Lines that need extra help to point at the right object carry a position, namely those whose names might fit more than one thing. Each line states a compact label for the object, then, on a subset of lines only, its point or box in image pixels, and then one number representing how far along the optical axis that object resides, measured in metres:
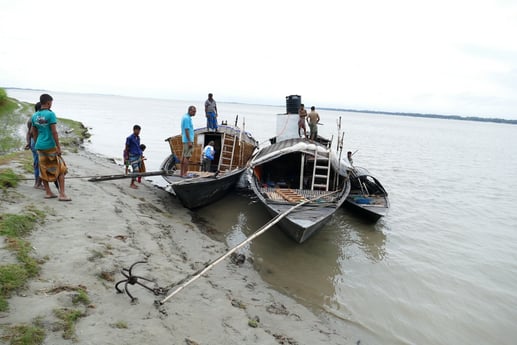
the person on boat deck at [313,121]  13.05
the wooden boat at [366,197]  9.66
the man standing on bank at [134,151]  8.70
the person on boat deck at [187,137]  8.57
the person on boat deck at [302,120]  13.45
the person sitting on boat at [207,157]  10.35
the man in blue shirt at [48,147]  5.41
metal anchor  3.63
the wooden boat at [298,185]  6.61
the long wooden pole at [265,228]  3.93
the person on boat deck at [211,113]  11.71
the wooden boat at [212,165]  8.66
